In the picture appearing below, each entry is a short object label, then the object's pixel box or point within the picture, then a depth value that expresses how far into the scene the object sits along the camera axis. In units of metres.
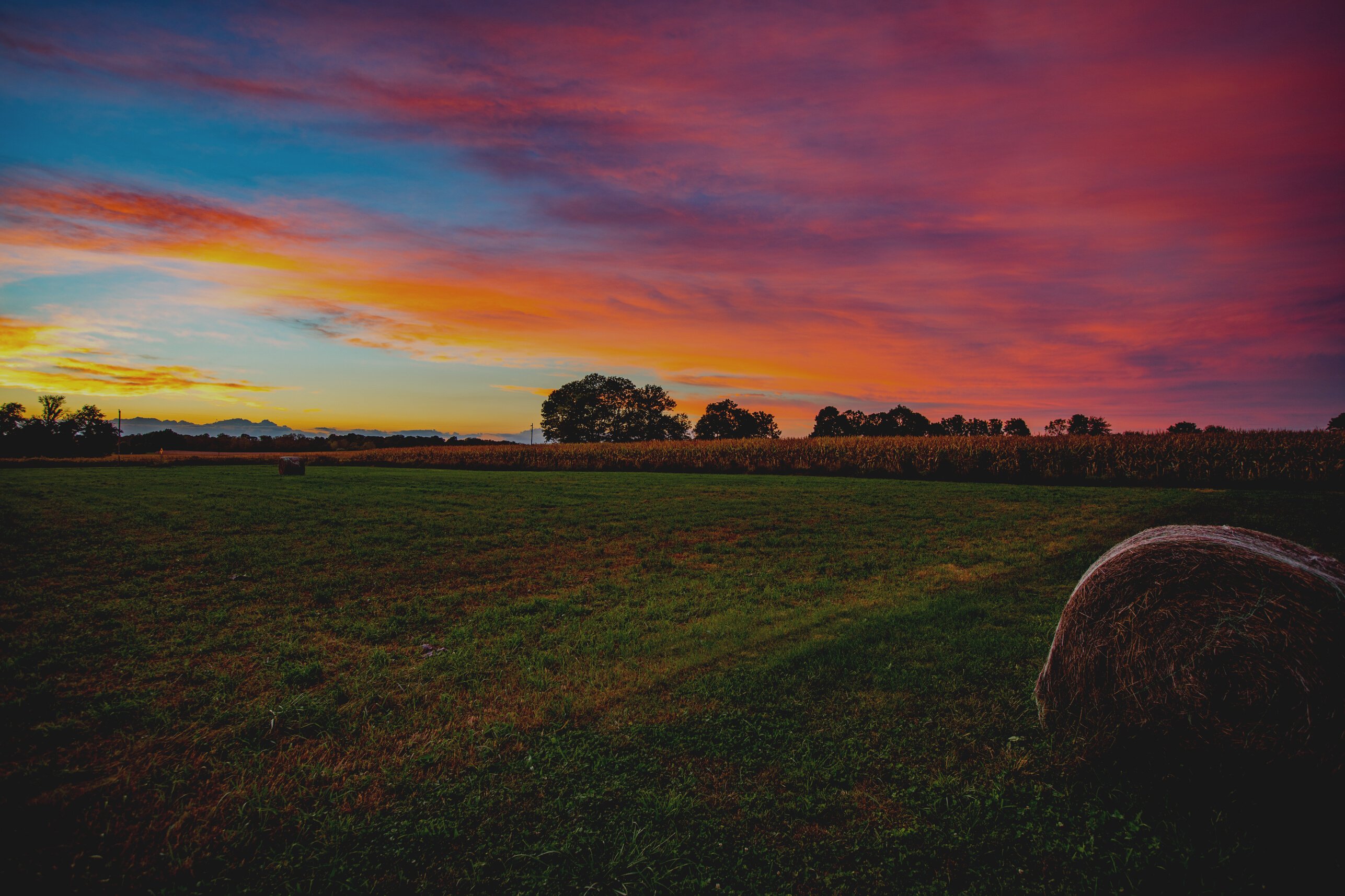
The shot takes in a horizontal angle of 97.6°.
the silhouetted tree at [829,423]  98.19
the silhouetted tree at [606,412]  95.19
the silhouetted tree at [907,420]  92.06
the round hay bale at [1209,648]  4.09
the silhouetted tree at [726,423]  105.19
